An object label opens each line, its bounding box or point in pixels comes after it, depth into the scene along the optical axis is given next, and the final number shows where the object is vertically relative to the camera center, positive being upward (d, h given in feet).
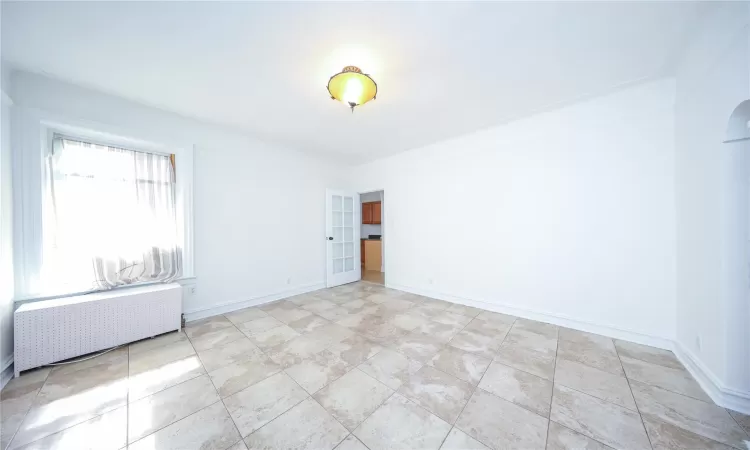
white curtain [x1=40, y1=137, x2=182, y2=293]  7.80 +0.26
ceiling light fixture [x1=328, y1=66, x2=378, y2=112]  6.47 +4.05
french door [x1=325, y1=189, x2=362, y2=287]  15.97 -1.03
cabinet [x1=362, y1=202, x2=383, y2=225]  23.59 +1.13
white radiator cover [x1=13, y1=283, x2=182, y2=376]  6.66 -3.19
